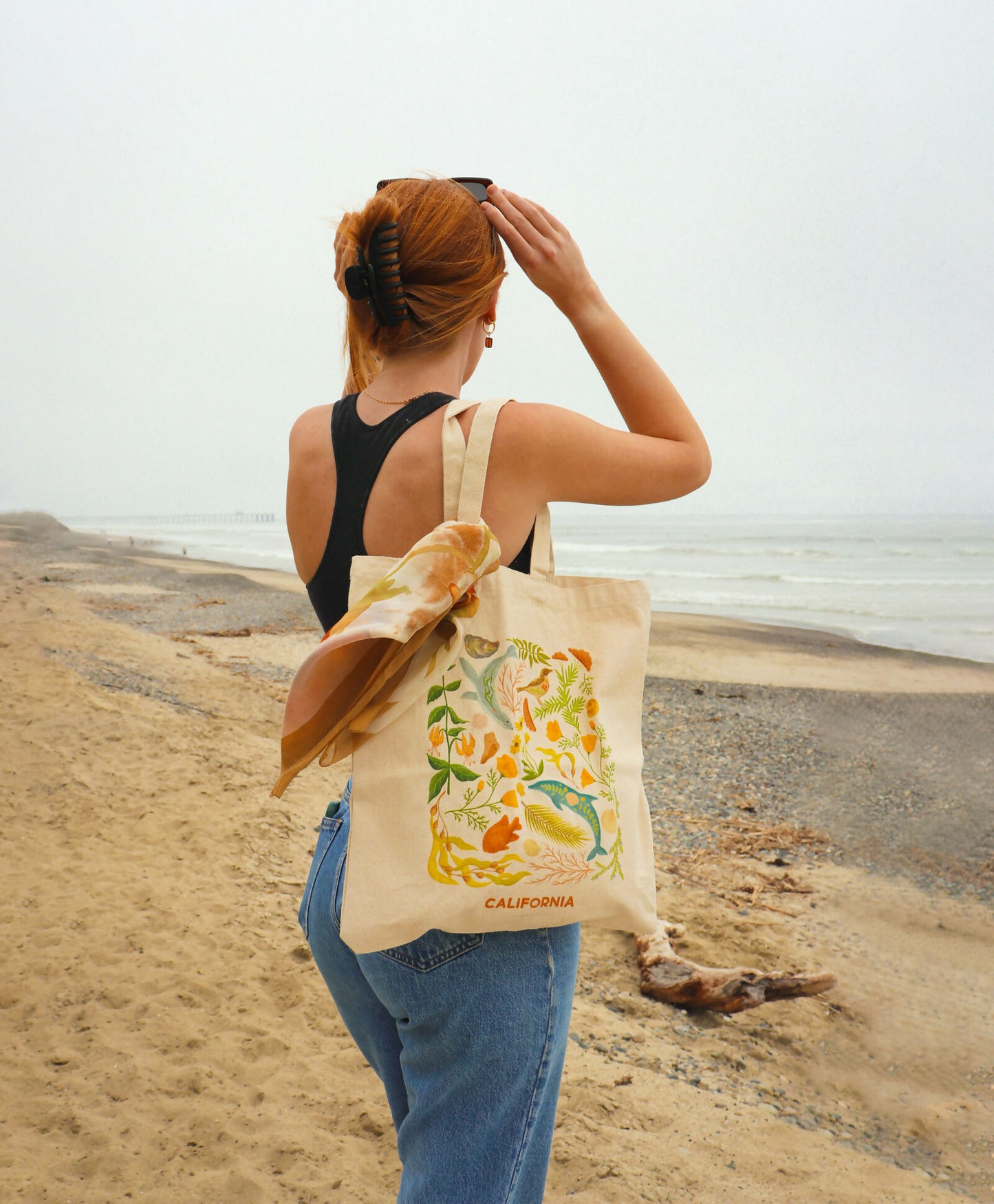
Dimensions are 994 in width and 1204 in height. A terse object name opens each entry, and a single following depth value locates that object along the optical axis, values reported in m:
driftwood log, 3.50
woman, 1.03
